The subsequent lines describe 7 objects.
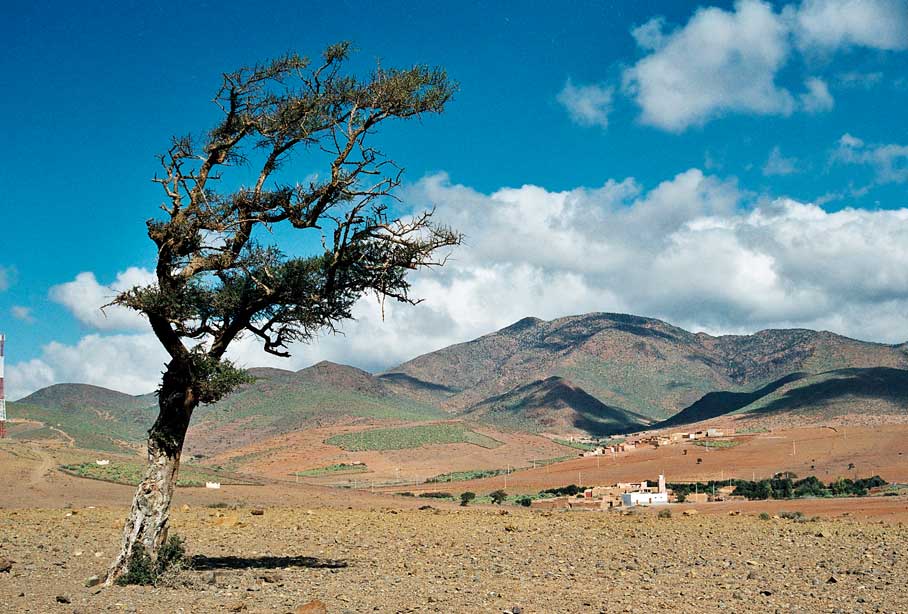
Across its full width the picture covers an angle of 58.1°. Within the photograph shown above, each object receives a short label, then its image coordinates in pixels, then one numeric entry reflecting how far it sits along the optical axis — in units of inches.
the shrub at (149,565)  500.1
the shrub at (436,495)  2427.7
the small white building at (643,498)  1857.8
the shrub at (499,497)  2138.5
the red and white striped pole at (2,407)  2617.6
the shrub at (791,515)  1210.8
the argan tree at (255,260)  530.3
